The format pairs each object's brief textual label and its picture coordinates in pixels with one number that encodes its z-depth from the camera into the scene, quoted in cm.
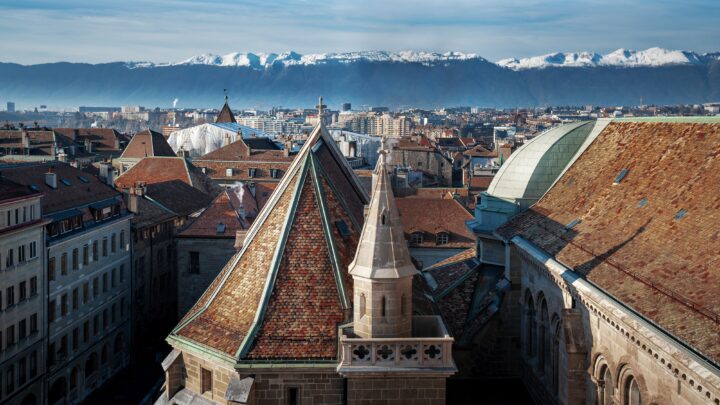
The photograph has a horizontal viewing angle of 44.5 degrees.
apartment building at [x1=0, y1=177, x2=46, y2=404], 4684
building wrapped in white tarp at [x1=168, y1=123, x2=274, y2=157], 16400
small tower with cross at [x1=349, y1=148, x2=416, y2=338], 2419
